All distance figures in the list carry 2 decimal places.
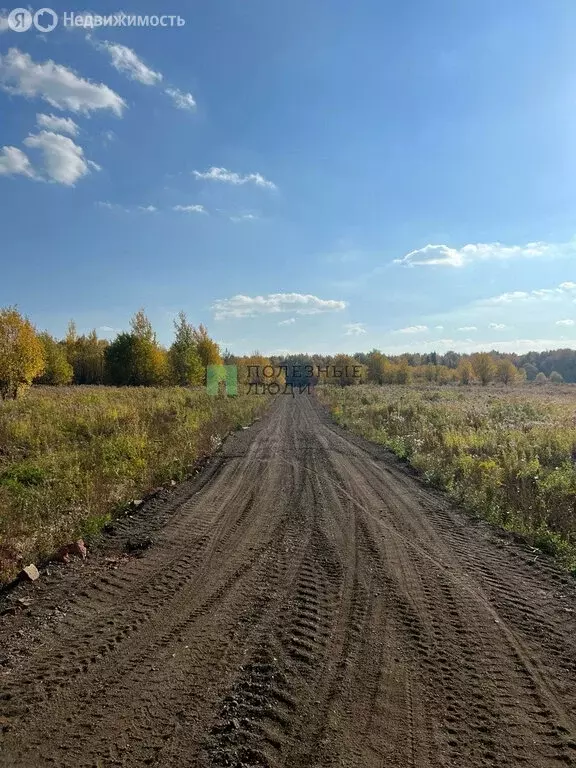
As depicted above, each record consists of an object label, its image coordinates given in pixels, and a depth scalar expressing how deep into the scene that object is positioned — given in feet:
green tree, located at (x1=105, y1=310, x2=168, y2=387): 155.33
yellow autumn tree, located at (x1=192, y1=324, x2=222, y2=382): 173.88
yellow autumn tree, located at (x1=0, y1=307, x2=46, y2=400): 84.74
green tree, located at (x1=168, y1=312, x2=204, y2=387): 154.40
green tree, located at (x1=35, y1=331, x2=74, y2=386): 157.17
